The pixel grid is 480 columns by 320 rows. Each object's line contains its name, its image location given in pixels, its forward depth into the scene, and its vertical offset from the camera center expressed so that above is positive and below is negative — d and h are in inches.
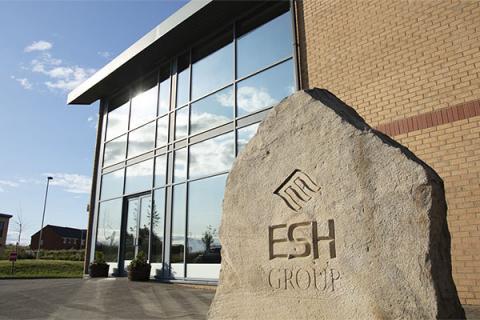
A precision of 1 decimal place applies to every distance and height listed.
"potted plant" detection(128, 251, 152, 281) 419.5 -3.8
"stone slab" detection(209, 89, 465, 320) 106.1 +11.8
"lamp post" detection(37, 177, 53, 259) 1717.5 +293.8
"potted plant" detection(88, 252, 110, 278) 495.8 -0.9
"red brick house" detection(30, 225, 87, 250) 2217.2 +159.1
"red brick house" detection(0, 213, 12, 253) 1741.4 +180.8
